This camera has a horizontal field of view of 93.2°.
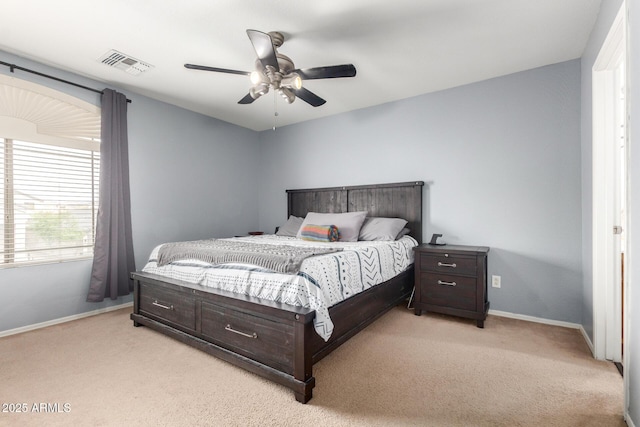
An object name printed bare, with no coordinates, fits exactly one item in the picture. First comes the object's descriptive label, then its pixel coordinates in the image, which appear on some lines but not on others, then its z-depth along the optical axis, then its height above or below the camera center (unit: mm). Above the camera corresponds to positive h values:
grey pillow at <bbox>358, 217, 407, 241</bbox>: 3373 -189
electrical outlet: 3146 -724
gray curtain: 3170 +10
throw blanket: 2023 -311
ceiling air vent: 2729 +1423
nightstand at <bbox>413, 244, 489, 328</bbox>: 2812 -669
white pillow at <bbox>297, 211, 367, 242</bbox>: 3494 -112
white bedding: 1882 -476
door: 2100 +40
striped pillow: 3402 -237
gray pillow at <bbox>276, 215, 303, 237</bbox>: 4191 -213
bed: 1784 -805
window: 2730 +384
